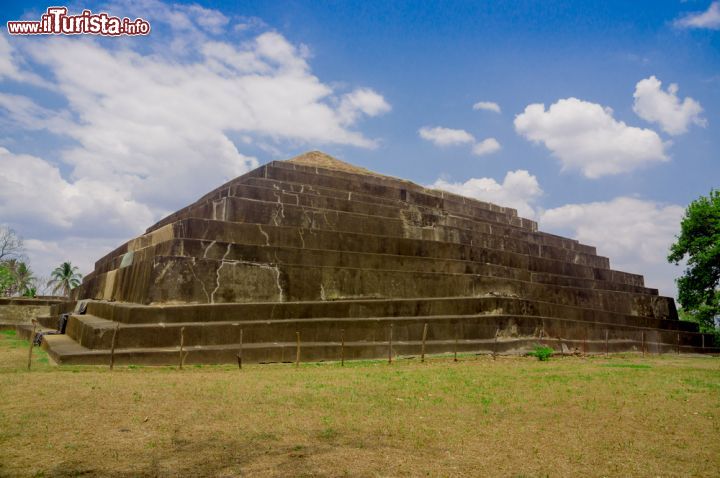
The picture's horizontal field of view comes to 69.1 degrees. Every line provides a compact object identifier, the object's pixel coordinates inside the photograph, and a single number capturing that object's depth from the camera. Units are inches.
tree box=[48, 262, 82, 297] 2111.2
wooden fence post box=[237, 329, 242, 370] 375.8
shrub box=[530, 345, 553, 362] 485.7
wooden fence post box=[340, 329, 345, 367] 404.2
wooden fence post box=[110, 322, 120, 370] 346.9
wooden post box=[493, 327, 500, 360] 474.6
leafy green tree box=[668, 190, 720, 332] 820.6
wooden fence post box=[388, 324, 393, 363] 418.6
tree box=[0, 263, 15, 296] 1339.8
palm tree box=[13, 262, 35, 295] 1710.1
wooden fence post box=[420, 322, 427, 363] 434.9
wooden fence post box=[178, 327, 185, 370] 359.9
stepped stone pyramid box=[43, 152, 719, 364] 405.4
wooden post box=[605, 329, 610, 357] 577.3
